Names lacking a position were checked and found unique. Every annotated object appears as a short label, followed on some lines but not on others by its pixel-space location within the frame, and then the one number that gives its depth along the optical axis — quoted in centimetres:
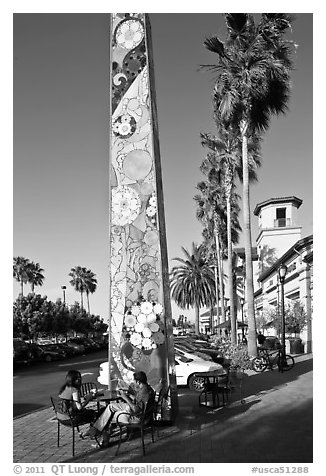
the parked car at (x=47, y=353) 2714
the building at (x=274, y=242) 2931
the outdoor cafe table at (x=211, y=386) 933
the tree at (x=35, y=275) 5075
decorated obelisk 755
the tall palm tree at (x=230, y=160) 2316
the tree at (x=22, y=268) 4889
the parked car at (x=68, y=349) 3094
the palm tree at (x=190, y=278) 4451
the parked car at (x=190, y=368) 1244
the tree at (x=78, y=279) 6334
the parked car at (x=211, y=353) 1490
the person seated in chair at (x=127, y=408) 656
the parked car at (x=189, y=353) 1348
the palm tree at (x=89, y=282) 6384
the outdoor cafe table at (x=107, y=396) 691
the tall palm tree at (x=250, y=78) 1558
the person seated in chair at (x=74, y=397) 664
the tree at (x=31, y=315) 3066
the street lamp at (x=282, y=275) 1609
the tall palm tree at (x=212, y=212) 3153
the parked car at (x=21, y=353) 2458
